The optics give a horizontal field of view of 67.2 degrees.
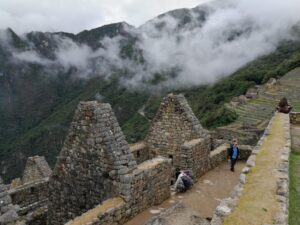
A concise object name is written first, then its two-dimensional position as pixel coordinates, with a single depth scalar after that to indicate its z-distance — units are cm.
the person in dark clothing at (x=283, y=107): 1169
